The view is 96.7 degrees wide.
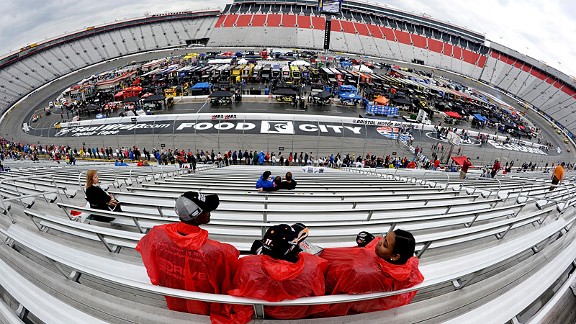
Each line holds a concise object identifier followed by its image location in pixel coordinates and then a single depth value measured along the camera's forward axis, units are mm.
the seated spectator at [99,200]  3928
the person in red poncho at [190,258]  2016
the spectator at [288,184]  6957
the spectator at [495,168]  13818
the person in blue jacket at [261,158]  17672
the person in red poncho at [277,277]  1839
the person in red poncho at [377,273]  1975
